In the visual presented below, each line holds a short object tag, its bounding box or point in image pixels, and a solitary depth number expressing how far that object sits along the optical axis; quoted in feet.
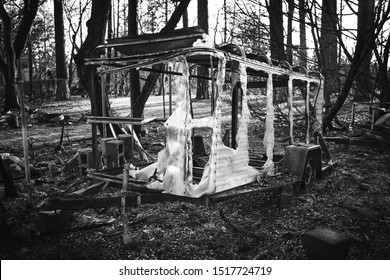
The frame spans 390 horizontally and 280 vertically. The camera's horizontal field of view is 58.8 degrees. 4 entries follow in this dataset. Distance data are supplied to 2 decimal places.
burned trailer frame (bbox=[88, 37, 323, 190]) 14.66
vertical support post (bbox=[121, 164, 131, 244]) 13.82
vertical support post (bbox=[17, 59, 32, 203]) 17.87
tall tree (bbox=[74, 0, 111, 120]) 31.73
